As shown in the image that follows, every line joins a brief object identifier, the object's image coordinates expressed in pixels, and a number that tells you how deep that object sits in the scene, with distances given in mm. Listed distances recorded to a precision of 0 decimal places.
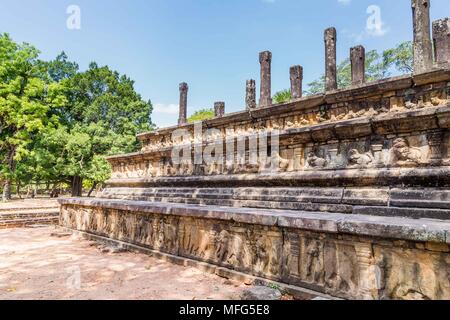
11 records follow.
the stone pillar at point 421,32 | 10141
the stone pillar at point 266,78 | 12625
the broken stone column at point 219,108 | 13500
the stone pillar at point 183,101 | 13703
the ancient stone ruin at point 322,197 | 2719
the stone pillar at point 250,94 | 13294
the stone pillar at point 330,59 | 11833
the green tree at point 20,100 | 17625
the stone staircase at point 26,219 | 9898
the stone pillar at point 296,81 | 12805
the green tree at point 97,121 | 18953
